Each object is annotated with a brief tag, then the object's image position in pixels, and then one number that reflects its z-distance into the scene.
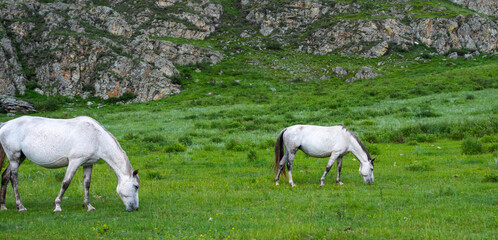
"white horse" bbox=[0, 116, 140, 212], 9.16
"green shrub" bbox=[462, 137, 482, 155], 17.67
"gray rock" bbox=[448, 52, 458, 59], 78.95
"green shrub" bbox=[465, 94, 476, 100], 36.16
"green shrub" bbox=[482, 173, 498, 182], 11.86
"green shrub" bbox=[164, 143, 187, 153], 21.75
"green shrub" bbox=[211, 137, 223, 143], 24.94
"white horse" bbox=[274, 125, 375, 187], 12.50
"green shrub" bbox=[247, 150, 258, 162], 17.99
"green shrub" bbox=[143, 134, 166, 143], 24.91
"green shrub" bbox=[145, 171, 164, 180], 14.45
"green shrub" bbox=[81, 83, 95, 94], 65.56
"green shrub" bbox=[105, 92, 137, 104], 63.16
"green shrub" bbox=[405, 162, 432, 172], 14.73
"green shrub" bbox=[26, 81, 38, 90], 65.87
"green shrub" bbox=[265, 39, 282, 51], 91.75
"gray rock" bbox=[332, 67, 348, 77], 71.50
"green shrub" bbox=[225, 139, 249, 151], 21.50
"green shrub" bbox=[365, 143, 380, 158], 19.05
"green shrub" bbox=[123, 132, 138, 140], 26.38
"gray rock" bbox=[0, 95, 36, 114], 50.03
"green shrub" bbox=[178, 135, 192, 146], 24.27
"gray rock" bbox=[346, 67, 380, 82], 67.24
